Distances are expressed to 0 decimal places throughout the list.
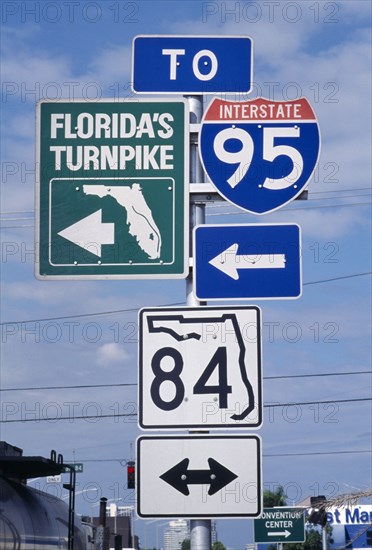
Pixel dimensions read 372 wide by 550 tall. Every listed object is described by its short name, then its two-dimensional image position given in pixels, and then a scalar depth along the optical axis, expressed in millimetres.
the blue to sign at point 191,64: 7273
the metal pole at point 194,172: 6633
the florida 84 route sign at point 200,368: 6016
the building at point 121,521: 95125
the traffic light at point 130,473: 34088
